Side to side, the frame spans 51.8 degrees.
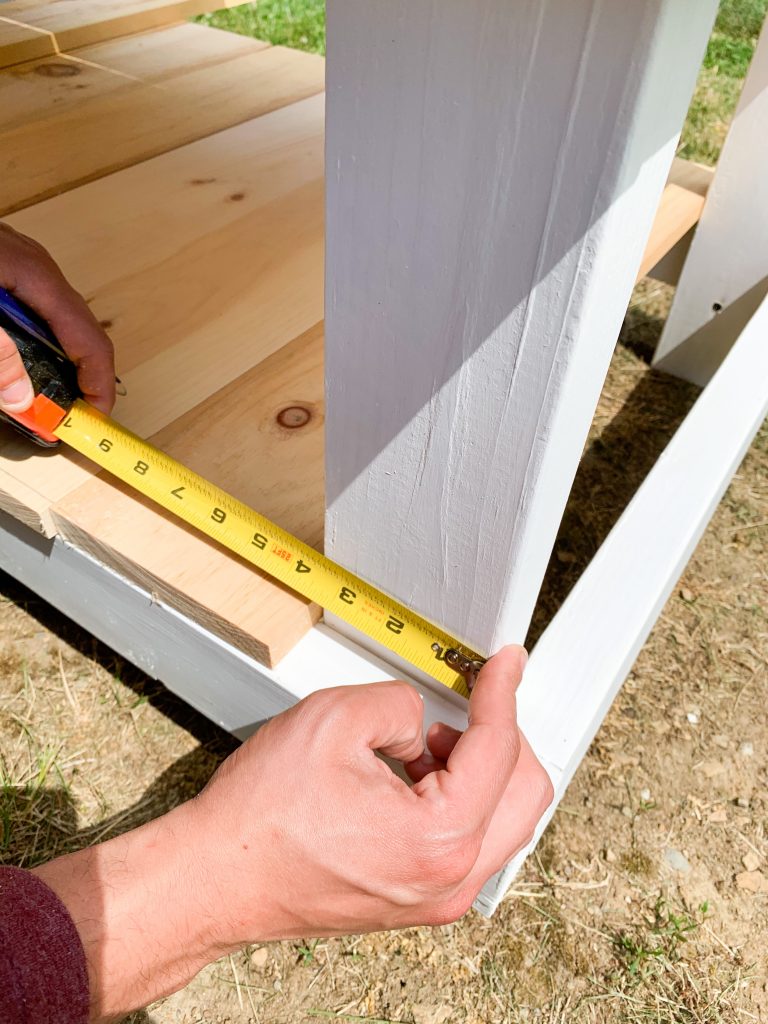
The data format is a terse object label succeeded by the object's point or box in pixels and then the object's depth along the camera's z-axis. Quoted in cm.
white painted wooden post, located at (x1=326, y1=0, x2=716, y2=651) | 42
